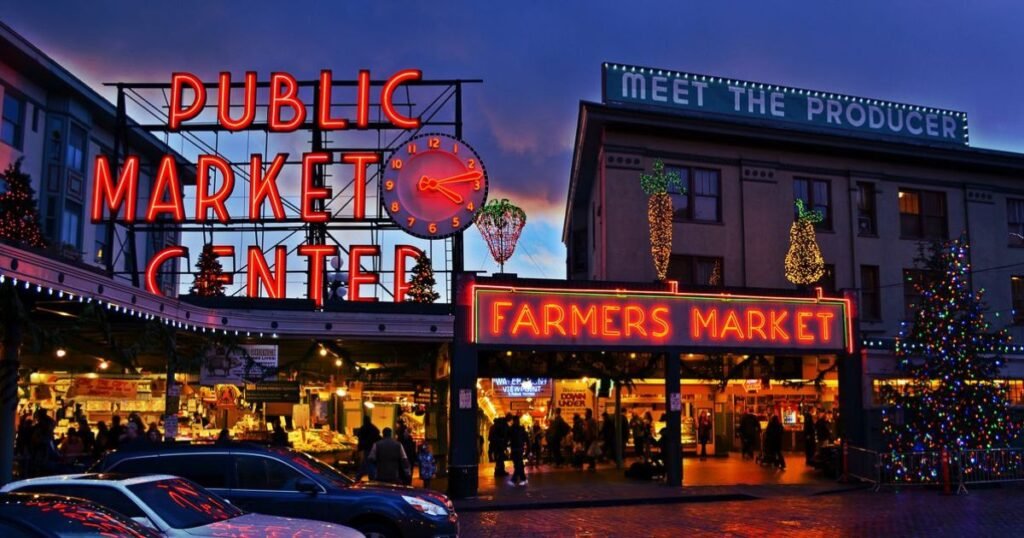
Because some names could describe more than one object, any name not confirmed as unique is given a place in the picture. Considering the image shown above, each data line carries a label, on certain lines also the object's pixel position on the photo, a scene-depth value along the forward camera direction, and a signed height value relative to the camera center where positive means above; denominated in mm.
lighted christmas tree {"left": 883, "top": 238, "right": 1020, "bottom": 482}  23969 +128
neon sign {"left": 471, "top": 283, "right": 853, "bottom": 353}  23578 +1710
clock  28859 +6003
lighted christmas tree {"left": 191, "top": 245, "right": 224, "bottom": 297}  30484 +3491
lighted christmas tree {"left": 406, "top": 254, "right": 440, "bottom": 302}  30141 +3230
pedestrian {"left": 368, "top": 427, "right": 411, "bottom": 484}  18094 -1444
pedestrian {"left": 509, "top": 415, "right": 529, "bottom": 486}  23719 -1669
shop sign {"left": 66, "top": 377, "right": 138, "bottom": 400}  25391 -179
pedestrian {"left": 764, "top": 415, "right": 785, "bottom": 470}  28406 -1727
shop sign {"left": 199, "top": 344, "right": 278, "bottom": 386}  21516 +413
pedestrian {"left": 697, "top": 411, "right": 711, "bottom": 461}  32281 -1621
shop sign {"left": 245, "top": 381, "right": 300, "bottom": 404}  25016 -240
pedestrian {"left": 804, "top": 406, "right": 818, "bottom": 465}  29172 -1697
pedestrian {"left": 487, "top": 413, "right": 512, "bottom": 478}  26375 -1629
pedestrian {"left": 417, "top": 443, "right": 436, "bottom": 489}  21641 -1849
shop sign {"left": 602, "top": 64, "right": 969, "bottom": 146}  30553 +9546
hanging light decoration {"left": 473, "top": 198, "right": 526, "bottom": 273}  25672 +4330
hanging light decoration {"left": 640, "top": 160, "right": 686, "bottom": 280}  25797 +4371
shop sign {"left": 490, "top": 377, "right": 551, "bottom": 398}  28953 -88
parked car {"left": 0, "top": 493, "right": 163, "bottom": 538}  5887 -908
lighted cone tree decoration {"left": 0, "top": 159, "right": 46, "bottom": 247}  25484 +4752
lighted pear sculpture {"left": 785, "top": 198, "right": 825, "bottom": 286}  28094 +3884
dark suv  12078 -1392
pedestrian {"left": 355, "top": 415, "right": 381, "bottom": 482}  22828 -1315
